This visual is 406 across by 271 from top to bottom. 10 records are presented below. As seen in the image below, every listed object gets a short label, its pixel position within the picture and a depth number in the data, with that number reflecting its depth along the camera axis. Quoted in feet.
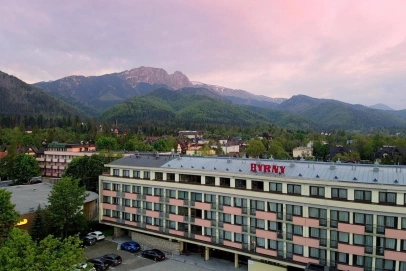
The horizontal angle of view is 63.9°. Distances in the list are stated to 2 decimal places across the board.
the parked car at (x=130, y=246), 157.17
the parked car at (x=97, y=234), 170.30
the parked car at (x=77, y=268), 84.17
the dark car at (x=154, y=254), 146.41
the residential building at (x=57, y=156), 351.46
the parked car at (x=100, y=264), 133.59
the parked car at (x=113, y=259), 139.03
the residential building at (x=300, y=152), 500.25
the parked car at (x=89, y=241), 164.73
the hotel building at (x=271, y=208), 105.60
